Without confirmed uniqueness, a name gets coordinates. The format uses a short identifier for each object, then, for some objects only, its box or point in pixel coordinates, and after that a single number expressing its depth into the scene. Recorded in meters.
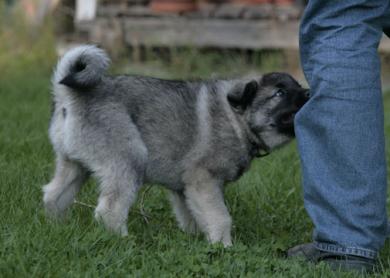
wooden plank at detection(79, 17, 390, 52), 17.27
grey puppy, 6.42
